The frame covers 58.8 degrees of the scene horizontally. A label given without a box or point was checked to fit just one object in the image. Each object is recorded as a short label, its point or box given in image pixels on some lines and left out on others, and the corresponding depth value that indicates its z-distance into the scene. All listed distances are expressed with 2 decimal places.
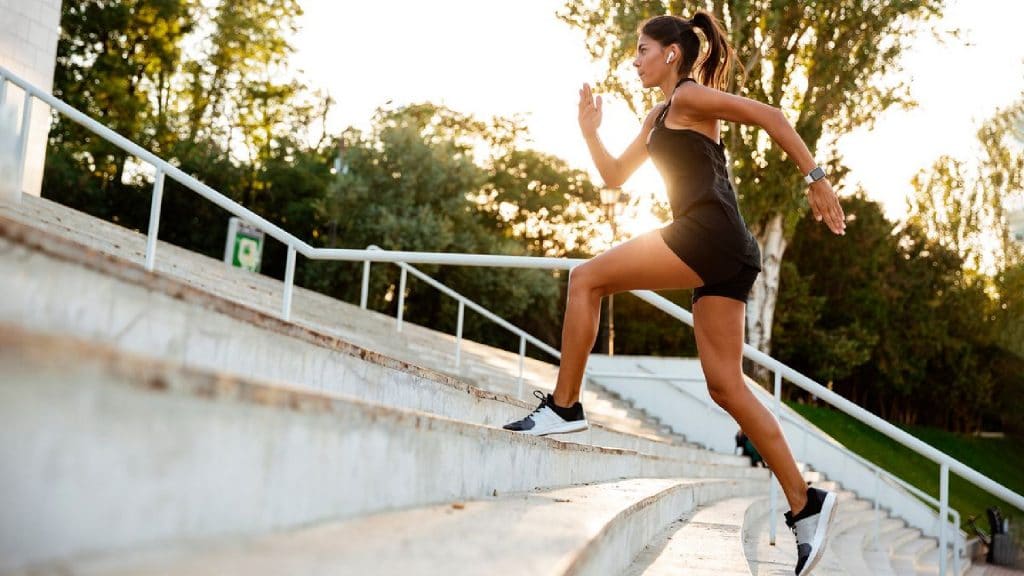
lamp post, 14.80
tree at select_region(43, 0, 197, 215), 25.42
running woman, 3.11
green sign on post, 17.62
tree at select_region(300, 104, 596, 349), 22.72
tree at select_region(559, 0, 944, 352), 18.08
